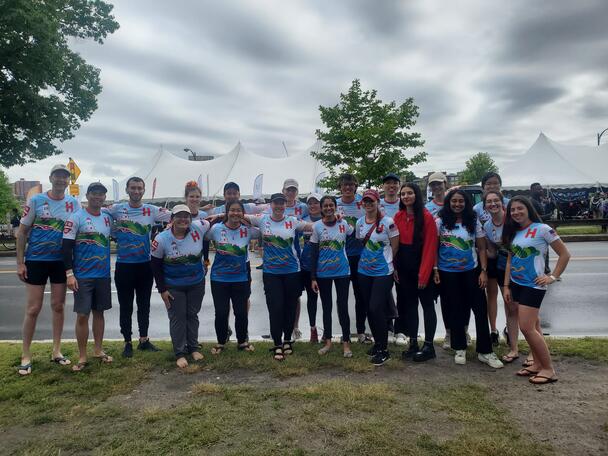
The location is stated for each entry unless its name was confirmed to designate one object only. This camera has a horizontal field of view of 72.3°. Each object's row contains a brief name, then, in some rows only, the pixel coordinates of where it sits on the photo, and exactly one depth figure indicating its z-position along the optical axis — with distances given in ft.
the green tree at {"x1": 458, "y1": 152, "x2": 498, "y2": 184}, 187.73
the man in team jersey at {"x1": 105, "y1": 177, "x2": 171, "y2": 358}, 16.03
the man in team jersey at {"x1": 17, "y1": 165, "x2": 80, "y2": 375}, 14.75
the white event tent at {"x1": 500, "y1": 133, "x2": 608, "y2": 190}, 93.56
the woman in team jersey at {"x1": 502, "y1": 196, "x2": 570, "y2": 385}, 12.99
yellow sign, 52.05
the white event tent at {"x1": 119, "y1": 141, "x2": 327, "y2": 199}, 95.20
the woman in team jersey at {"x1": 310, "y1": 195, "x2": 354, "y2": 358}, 16.06
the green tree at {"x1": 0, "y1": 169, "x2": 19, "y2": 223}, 126.00
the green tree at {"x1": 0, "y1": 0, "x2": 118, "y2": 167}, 43.04
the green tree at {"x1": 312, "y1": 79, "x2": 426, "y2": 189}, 74.33
